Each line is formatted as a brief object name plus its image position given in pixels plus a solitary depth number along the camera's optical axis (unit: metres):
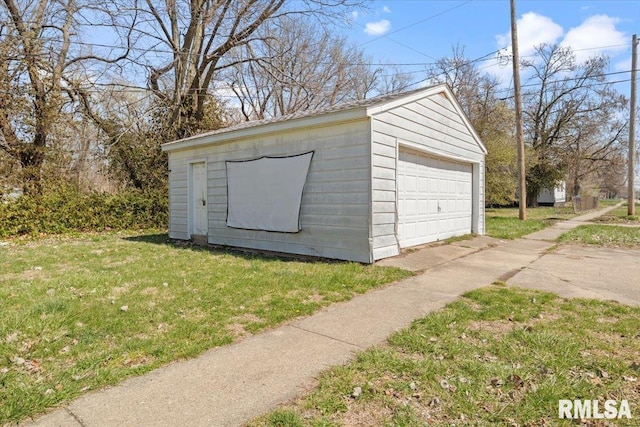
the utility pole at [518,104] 14.38
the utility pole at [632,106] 16.14
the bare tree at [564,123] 27.33
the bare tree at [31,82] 11.24
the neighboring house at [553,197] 34.34
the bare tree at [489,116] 18.36
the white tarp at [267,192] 7.23
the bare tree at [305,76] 19.31
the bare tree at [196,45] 14.43
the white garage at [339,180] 6.41
